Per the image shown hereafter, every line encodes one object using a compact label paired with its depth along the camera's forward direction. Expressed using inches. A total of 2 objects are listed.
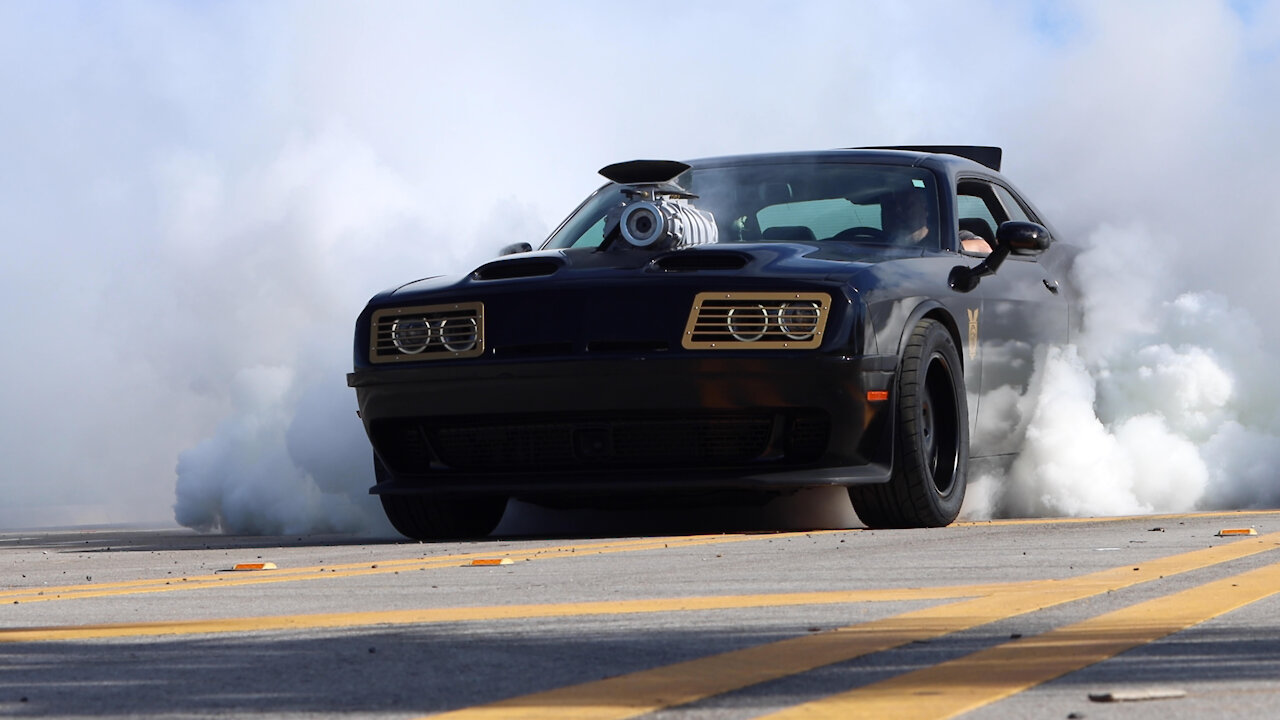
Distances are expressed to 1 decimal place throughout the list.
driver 621.3
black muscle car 530.3
